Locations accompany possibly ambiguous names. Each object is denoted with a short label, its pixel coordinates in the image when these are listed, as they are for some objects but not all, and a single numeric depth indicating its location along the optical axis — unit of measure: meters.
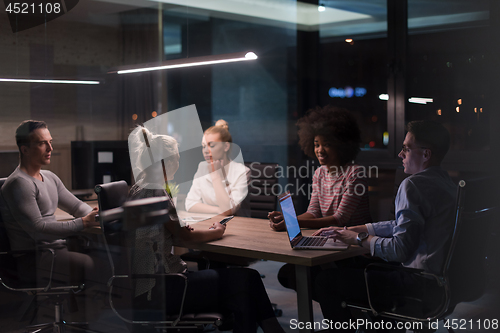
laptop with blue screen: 2.15
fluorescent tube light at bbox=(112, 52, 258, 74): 3.01
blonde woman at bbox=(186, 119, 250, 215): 3.18
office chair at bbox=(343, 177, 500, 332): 2.00
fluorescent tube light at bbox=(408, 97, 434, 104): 4.31
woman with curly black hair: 2.76
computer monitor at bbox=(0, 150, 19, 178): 1.95
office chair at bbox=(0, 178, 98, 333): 2.07
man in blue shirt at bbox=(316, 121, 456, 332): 2.04
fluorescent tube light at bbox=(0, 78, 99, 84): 1.83
